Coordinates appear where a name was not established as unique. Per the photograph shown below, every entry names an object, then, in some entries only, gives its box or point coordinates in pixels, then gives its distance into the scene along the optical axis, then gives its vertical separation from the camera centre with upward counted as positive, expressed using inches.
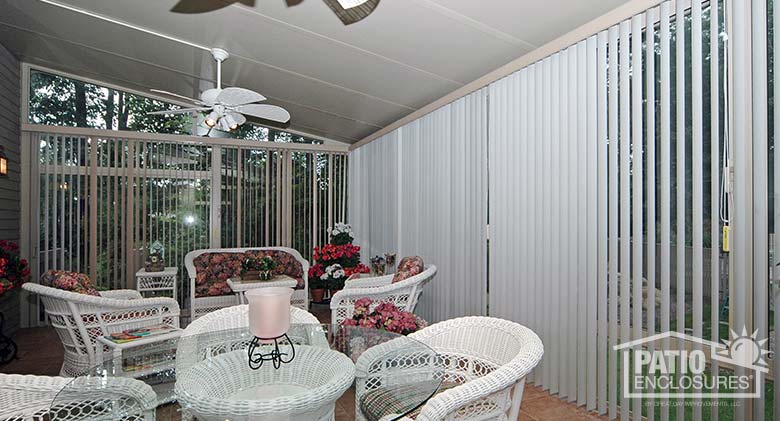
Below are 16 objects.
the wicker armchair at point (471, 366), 52.4 -23.9
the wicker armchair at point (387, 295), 135.0 -26.9
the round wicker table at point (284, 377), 53.0 -25.2
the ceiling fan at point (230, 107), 131.6 +36.3
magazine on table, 104.5 -31.2
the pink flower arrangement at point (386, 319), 102.2 -26.8
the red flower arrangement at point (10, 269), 132.0 -18.3
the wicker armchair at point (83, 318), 111.7 -29.5
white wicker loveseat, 189.8 -39.4
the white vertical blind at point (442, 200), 142.9 +5.5
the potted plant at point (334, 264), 208.8 -26.4
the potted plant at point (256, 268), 194.4 -25.6
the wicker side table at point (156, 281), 205.0 -33.4
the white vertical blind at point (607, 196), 82.4 +4.0
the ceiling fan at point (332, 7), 106.3 +53.6
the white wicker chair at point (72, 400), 56.6 -26.2
